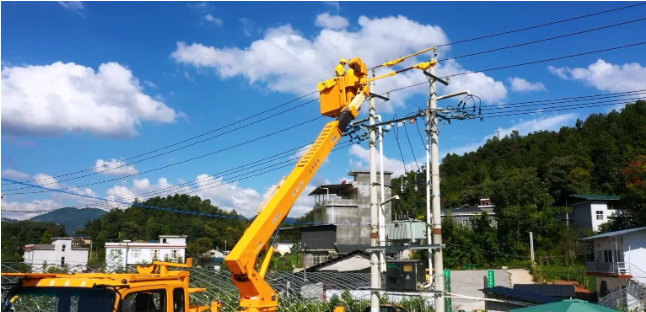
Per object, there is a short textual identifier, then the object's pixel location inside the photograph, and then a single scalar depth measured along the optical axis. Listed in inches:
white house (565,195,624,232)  2306.8
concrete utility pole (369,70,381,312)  661.9
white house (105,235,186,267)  2488.9
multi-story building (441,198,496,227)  2760.8
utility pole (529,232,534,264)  2079.2
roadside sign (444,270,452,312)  696.1
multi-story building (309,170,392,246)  2249.0
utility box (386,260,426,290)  581.3
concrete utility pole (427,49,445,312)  569.6
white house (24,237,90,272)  2655.0
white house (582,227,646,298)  1381.6
